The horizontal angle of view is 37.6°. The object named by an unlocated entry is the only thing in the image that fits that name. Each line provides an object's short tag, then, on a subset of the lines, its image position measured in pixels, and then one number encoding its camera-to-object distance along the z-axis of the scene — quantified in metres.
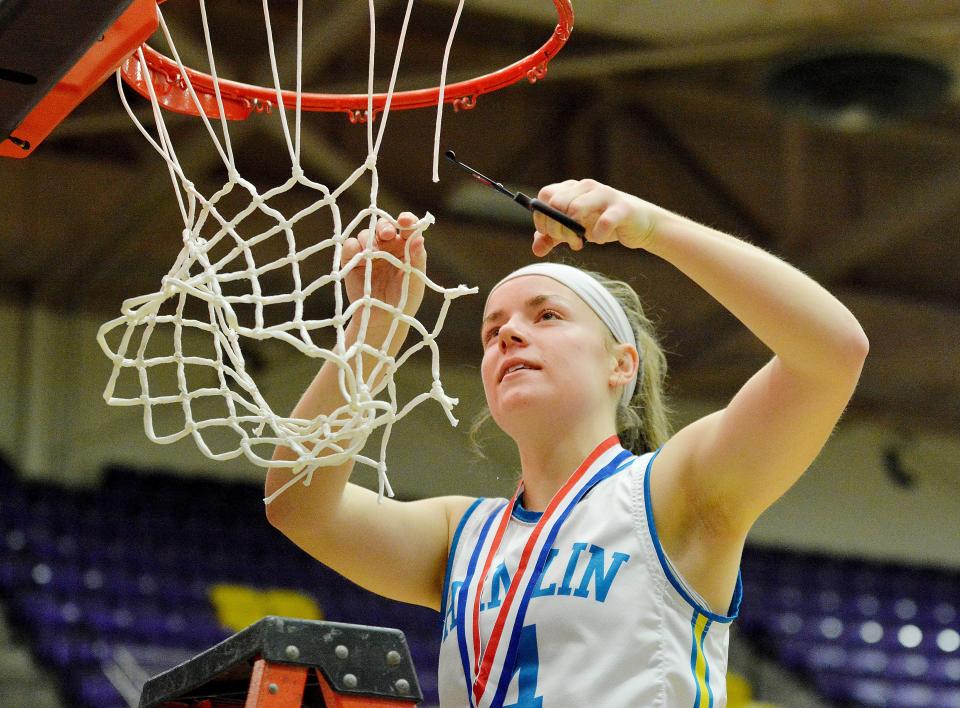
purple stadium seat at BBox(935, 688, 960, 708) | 9.08
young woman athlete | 2.21
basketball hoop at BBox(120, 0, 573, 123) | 2.74
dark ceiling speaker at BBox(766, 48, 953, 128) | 8.34
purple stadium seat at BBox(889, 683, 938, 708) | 8.97
